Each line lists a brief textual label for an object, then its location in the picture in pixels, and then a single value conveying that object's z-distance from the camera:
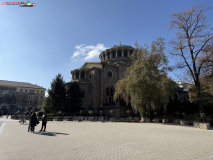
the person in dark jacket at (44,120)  10.58
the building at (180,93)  44.62
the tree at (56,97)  30.30
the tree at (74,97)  30.72
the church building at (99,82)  33.81
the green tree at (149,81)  18.98
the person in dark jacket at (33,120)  10.48
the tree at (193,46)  17.20
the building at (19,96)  58.25
